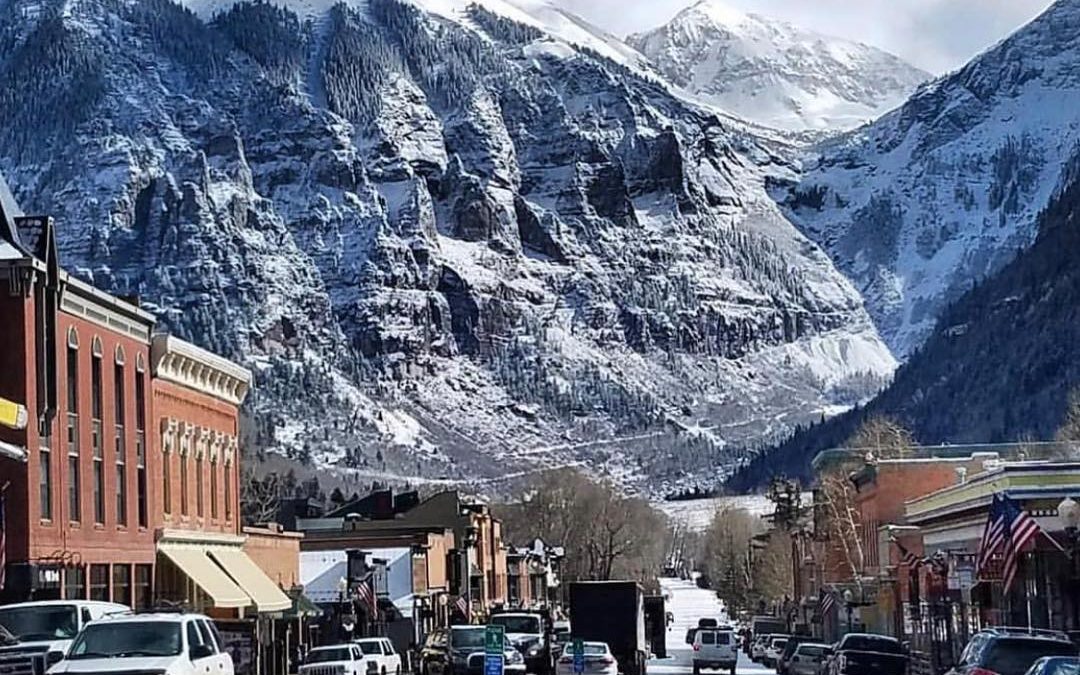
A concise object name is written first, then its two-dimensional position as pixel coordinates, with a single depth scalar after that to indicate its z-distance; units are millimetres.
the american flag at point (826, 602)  118000
